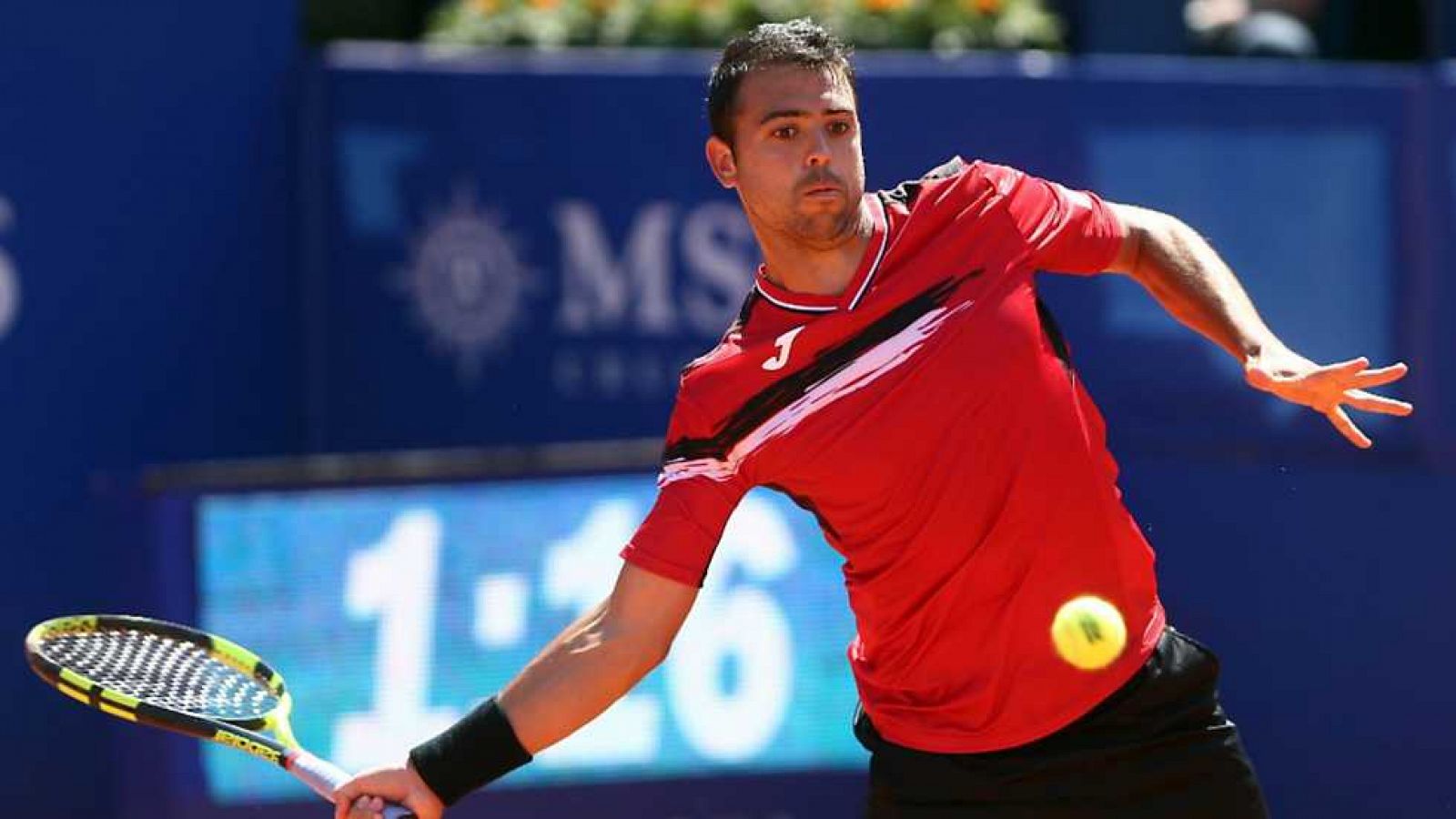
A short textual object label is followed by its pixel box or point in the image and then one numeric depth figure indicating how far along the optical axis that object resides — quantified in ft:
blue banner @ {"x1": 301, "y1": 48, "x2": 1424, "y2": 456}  51.44
